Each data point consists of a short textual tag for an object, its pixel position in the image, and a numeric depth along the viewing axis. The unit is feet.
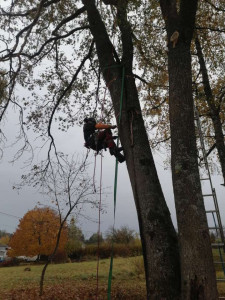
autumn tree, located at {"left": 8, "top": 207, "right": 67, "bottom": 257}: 113.70
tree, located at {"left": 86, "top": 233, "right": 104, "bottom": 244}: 168.50
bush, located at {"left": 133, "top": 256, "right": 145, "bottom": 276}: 52.10
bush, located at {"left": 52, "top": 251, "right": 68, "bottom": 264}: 113.79
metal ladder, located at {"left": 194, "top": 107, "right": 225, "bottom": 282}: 16.78
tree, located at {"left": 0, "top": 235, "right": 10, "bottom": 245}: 320.93
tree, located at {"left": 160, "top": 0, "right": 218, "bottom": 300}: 11.84
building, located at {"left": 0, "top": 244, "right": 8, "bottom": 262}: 262.98
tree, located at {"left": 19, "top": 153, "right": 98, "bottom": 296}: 34.79
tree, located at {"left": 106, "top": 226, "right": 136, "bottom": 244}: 126.93
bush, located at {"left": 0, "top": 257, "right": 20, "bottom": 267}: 132.16
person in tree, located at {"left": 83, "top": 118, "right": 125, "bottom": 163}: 22.65
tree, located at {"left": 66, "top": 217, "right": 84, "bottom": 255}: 115.29
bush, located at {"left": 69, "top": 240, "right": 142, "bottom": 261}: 85.34
